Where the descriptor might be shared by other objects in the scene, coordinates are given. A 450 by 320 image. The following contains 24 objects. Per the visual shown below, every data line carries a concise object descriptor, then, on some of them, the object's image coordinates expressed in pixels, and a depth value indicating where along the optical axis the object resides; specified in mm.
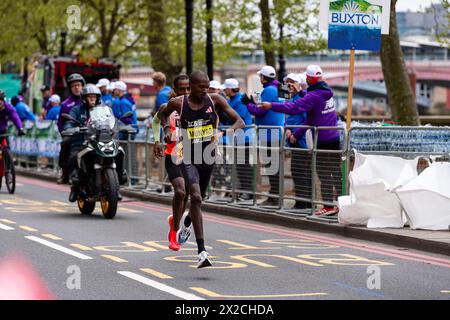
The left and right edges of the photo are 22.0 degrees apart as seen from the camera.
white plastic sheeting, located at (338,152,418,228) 13992
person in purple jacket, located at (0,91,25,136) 21250
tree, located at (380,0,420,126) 24984
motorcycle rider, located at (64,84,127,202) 16922
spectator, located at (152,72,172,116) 19516
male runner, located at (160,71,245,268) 11375
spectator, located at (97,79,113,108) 22844
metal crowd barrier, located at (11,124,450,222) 14508
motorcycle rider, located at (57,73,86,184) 18859
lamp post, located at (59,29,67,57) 39625
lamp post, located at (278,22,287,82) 30375
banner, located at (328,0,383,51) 15539
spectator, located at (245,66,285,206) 16453
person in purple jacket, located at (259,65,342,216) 15078
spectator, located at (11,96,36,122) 26975
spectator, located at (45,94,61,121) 27297
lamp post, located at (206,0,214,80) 27094
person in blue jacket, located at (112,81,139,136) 21750
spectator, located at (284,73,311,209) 15773
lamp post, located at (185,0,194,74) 25047
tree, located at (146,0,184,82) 36719
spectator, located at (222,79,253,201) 17266
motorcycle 16172
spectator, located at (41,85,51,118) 29456
